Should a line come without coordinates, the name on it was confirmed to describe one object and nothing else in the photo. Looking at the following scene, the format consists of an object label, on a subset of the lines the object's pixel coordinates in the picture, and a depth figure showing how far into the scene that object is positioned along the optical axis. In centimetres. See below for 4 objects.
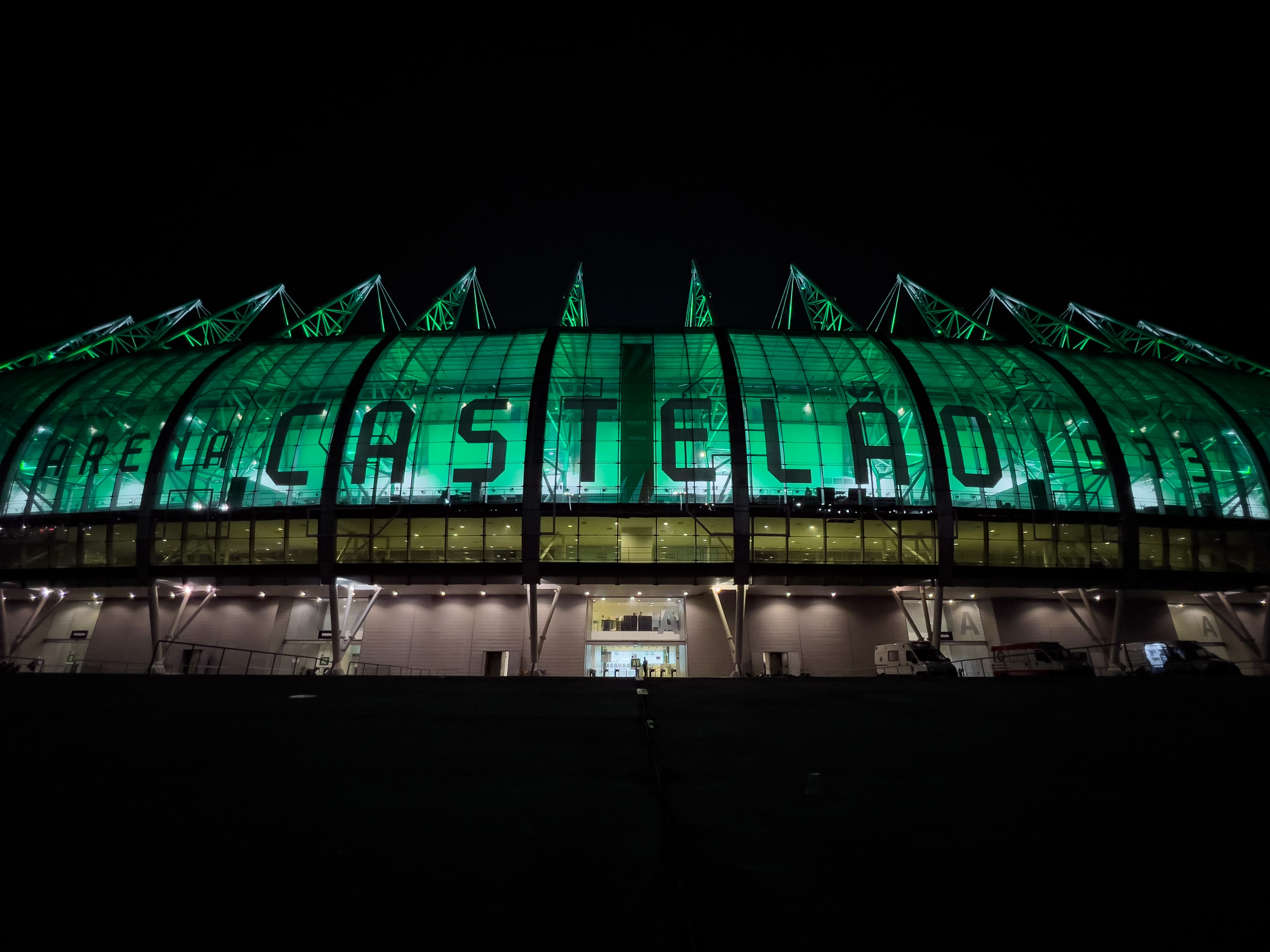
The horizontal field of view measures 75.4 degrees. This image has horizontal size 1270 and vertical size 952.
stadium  3950
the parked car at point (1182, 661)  2953
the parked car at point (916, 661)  3422
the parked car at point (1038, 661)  3194
